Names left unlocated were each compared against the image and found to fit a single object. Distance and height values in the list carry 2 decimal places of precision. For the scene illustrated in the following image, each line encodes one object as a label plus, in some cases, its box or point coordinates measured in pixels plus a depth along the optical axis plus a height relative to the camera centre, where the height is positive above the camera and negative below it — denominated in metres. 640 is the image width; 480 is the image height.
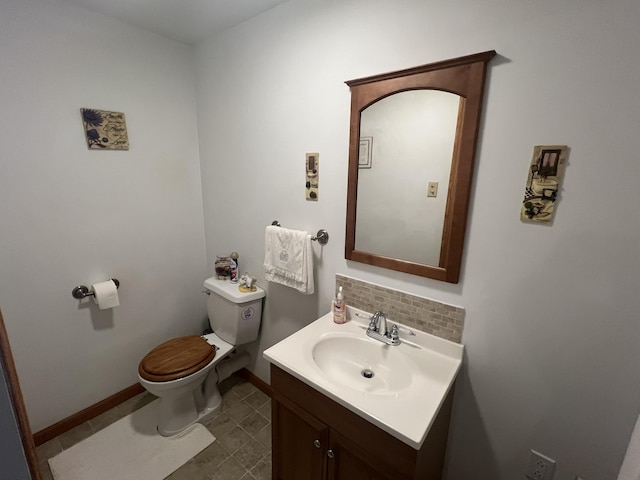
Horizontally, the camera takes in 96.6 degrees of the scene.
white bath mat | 1.49 -1.53
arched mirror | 1.01 +0.06
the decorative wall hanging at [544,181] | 0.88 +0.01
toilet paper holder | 1.63 -0.67
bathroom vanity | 0.88 -0.78
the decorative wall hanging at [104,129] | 1.58 +0.25
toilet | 1.59 -1.06
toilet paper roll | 1.66 -0.69
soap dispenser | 1.39 -0.62
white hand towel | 1.50 -0.43
